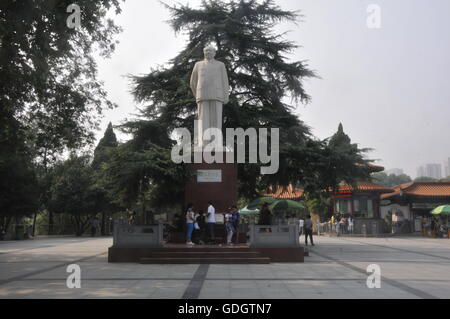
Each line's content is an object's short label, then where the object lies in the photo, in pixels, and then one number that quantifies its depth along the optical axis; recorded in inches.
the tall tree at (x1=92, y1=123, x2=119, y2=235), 1290.6
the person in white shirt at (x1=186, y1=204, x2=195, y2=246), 500.4
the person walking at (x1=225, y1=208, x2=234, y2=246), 502.0
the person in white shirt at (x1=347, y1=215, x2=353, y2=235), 1243.5
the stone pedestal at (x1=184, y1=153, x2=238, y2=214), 534.6
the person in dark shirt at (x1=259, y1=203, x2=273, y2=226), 538.3
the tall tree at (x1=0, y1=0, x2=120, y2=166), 373.4
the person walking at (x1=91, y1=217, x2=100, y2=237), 1285.7
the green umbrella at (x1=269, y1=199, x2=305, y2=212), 791.2
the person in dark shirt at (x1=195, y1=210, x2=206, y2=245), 506.9
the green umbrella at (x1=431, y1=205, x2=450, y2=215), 1053.3
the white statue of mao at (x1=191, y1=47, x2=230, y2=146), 561.3
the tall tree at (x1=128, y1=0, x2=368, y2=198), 691.4
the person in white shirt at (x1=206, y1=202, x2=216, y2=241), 493.4
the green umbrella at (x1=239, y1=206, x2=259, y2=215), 1066.6
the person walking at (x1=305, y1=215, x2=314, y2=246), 762.8
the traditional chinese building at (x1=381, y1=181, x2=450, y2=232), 1315.2
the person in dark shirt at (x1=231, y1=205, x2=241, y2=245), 501.6
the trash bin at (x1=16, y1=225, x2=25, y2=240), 1056.2
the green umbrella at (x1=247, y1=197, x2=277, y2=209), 715.4
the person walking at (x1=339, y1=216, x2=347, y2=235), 1272.1
